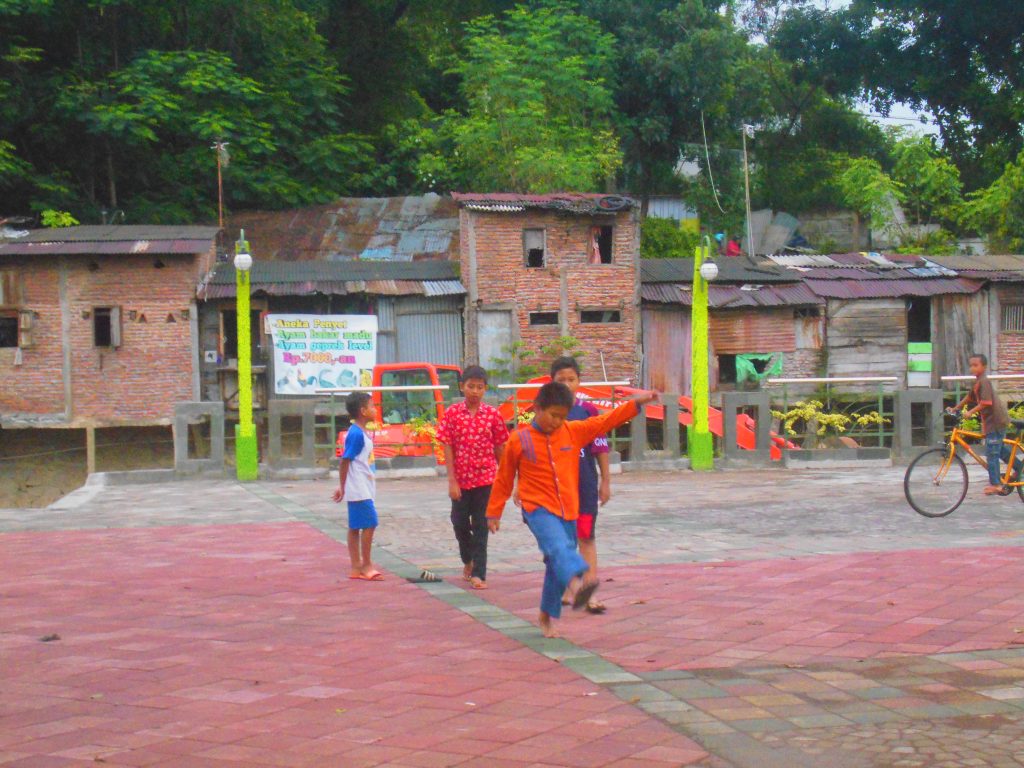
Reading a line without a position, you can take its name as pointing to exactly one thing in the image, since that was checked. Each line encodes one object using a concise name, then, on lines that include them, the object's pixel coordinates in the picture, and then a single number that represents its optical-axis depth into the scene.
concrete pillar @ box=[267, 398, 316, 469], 17.05
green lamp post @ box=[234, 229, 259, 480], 17.05
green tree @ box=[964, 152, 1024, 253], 30.58
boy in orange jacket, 6.57
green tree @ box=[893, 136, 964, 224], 33.38
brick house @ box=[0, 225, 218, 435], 25.53
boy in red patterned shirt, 8.34
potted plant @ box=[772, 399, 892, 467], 17.64
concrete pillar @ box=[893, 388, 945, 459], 18.02
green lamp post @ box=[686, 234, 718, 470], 17.73
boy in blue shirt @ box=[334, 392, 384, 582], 8.75
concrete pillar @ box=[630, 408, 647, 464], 17.58
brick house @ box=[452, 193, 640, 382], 26.28
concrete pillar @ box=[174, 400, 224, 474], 17.06
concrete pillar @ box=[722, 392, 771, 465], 17.61
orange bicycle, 11.66
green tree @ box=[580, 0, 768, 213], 32.22
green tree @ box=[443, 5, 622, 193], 29.62
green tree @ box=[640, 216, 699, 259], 31.55
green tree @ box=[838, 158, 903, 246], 31.62
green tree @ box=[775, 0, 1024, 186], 34.44
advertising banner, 25.77
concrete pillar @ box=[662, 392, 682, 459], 17.69
